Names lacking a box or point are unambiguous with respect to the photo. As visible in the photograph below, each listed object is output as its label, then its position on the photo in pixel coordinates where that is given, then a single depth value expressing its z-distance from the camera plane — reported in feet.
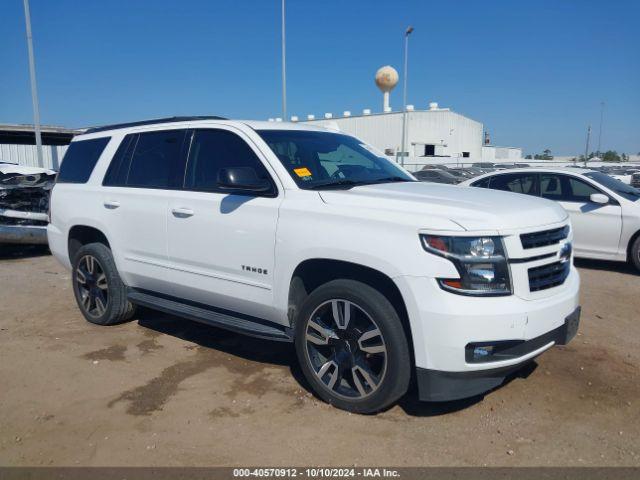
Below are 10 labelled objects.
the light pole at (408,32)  103.91
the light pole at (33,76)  51.34
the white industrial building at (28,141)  80.59
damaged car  27.66
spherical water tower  193.47
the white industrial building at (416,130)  190.19
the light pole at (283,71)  61.21
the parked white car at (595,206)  24.86
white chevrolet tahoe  9.82
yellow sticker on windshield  12.63
